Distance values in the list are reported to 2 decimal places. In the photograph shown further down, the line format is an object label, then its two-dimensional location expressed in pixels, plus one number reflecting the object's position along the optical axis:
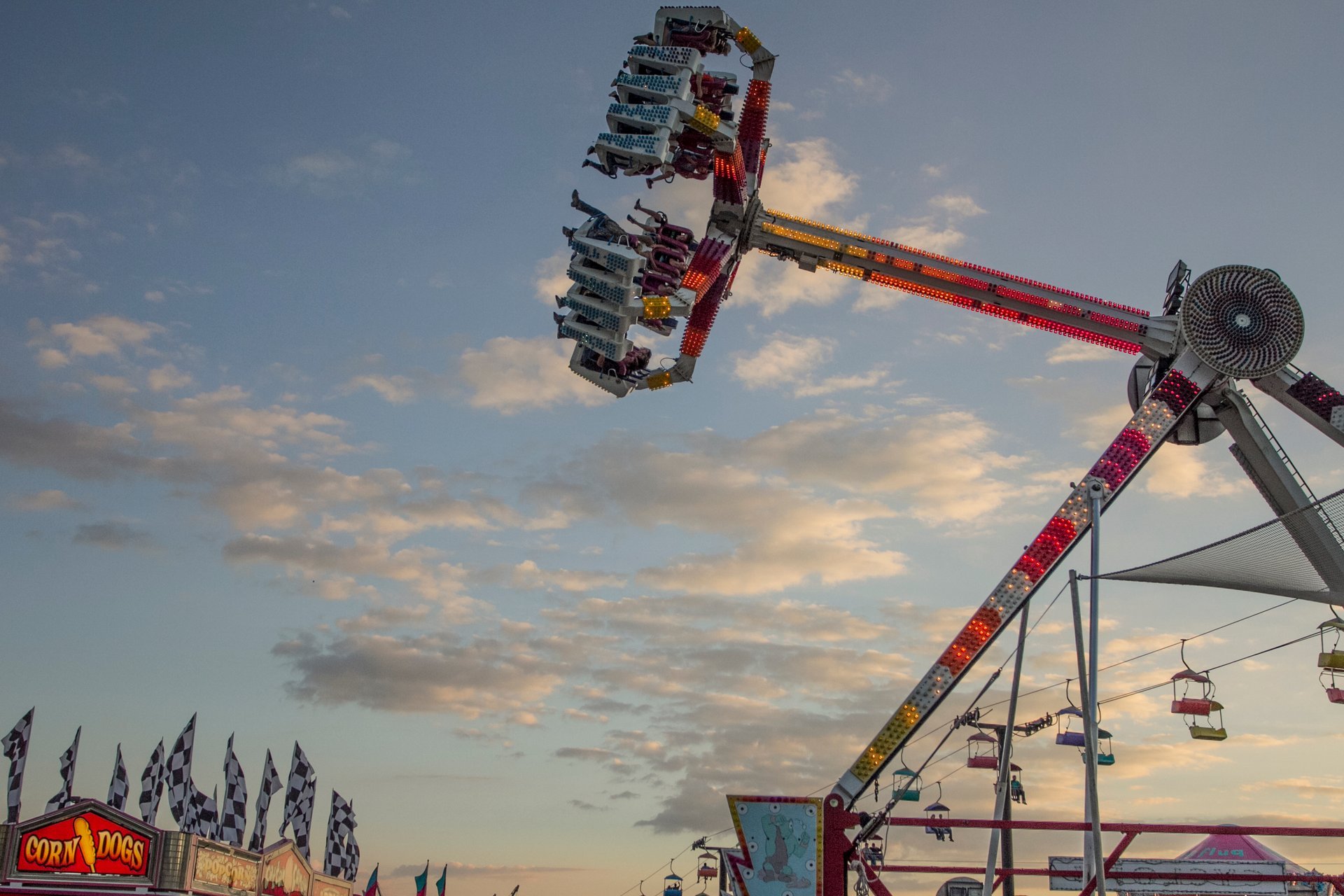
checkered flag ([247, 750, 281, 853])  45.59
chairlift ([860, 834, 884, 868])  36.09
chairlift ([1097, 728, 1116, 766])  30.22
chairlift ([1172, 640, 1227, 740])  25.77
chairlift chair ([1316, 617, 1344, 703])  24.20
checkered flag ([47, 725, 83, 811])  39.66
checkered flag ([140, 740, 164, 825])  42.28
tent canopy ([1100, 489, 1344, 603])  22.91
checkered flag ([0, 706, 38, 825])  37.72
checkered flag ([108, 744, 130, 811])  41.91
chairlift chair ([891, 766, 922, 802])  25.70
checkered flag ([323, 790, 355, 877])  53.44
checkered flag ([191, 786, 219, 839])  44.44
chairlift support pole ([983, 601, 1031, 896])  25.20
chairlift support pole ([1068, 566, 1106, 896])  22.36
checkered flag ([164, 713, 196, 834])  42.12
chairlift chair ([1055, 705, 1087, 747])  29.17
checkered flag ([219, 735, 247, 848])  44.88
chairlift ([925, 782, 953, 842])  33.22
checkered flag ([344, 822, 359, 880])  53.78
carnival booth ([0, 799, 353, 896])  34.56
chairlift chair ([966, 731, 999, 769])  33.84
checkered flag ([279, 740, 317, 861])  48.66
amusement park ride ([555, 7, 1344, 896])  26.12
